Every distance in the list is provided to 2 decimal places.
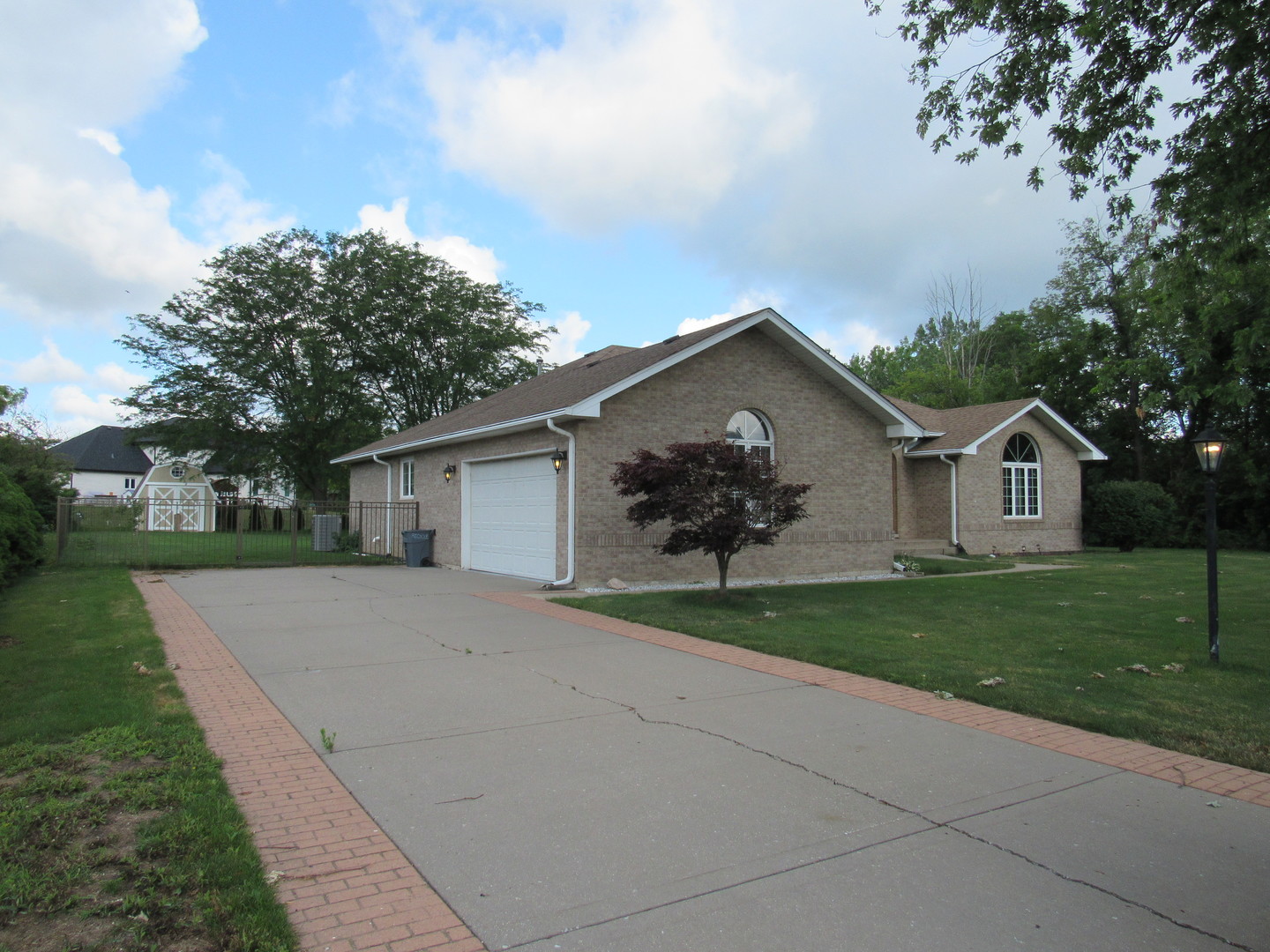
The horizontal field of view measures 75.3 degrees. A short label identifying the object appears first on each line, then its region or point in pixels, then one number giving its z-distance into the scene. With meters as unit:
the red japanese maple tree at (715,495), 11.92
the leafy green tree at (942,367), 45.22
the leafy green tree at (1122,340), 32.47
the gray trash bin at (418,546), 19.86
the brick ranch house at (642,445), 14.41
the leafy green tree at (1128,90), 7.82
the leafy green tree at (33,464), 22.91
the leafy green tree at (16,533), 12.70
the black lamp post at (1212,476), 8.09
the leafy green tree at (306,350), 37.28
